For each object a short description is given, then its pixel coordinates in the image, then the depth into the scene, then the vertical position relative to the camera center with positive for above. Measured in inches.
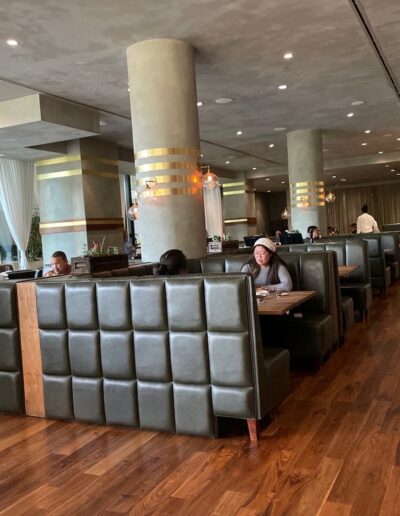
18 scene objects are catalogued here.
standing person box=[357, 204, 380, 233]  465.4 +0.5
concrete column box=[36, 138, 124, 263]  402.0 +40.2
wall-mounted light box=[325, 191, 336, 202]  532.5 +32.3
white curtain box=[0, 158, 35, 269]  429.1 +47.1
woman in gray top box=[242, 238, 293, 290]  167.9 -12.5
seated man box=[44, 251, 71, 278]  225.9 -8.1
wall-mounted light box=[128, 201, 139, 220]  315.6 +19.5
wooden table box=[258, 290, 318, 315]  126.2 -20.1
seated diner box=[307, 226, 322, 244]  352.7 -4.3
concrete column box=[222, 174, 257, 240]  774.5 +40.3
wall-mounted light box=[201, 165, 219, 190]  348.5 +39.5
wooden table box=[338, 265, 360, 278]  204.4 -18.6
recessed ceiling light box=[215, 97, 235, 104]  332.8 +92.8
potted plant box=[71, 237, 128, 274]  233.0 -9.0
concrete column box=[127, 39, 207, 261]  221.3 +43.7
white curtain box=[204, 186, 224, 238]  774.5 +37.9
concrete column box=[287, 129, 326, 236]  458.6 +46.3
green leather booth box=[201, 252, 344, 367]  162.6 -30.5
